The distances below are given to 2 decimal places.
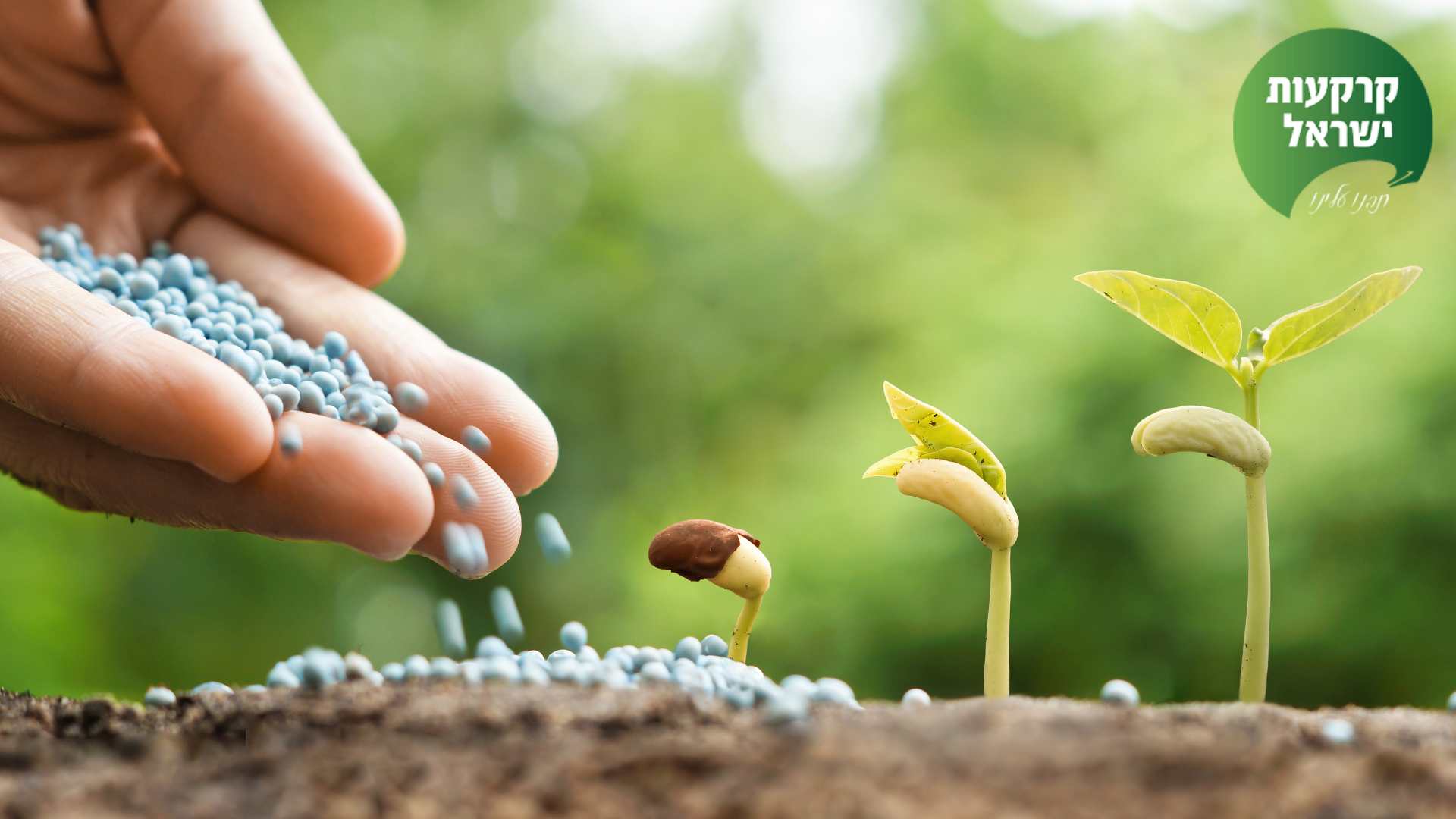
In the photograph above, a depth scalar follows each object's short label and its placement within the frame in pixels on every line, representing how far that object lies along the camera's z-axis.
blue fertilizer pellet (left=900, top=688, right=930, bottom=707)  0.33
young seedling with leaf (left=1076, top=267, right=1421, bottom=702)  0.32
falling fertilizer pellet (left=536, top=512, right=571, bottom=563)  0.34
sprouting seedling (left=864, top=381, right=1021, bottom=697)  0.33
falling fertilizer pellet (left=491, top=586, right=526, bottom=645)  0.33
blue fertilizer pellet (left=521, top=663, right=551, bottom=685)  0.32
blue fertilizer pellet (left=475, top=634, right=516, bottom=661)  0.33
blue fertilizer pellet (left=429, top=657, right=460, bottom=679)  0.32
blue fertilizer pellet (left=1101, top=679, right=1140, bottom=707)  0.32
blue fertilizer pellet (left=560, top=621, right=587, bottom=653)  0.35
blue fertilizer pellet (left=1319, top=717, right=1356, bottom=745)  0.31
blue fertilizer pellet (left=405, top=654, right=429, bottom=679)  0.32
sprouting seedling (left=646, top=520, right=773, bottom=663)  0.33
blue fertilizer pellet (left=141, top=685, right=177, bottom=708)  0.33
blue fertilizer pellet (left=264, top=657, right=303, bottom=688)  0.33
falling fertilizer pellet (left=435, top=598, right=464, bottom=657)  0.33
